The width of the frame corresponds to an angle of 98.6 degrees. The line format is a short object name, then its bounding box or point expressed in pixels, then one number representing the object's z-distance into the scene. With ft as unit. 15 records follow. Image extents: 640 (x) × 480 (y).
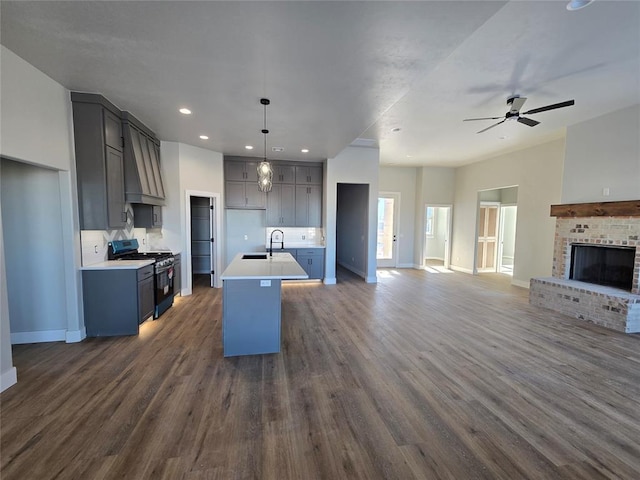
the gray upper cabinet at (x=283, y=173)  21.44
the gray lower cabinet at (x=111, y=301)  11.04
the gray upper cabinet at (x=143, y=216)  15.24
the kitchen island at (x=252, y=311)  9.63
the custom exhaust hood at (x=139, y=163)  12.67
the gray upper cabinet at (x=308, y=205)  21.99
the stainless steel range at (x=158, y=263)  13.19
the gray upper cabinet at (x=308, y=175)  21.86
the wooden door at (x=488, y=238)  27.66
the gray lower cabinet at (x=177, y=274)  15.73
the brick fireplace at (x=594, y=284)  12.56
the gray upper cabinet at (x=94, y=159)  10.65
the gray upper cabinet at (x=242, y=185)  20.67
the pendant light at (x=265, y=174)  11.16
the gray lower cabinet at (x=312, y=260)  20.95
